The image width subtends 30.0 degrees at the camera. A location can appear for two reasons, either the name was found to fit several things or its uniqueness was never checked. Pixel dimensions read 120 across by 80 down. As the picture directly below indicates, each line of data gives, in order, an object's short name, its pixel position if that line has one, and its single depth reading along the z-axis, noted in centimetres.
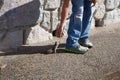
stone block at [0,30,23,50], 313
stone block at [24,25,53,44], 329
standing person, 304
